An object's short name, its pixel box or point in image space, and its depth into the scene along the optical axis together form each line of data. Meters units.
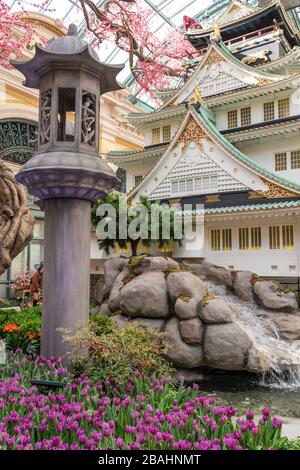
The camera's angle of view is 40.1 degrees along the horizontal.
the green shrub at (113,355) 5.76
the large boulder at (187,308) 9.78
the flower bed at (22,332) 8.21
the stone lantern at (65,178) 6.47
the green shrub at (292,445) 4.10
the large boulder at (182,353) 9.48
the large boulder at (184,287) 10.18
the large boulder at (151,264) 12.06
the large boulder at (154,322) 9.97
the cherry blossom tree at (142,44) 11.04
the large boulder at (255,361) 9.36
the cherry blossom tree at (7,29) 15.57
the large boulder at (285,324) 11.75
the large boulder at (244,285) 13.27
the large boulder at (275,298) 12.61
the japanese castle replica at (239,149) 16.77
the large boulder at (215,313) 9.54
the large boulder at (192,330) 9.52
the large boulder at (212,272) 14.05
